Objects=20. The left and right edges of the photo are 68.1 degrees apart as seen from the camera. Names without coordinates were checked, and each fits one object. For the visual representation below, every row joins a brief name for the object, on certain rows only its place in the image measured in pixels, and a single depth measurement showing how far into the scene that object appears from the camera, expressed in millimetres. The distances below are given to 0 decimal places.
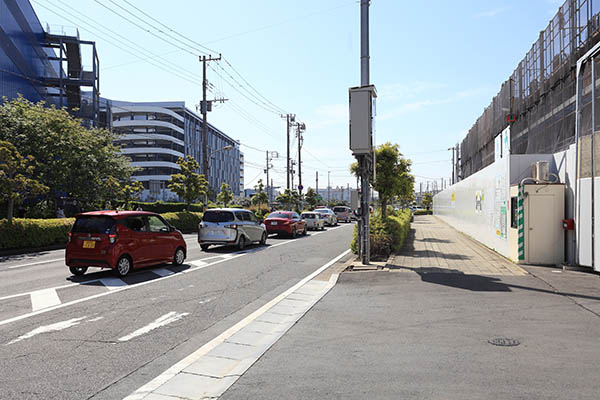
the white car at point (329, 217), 37625
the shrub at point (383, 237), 13266
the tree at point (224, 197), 50094
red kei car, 10031
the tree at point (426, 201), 101225
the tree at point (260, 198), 57938
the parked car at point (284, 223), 23922
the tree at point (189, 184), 31438
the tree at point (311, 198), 72188
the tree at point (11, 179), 16609
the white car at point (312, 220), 31562
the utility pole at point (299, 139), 53462
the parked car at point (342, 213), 45344
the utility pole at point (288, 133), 52925
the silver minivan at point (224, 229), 16328
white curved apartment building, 89000
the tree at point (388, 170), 21578
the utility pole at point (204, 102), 34000
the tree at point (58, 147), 22422
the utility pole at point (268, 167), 86425
